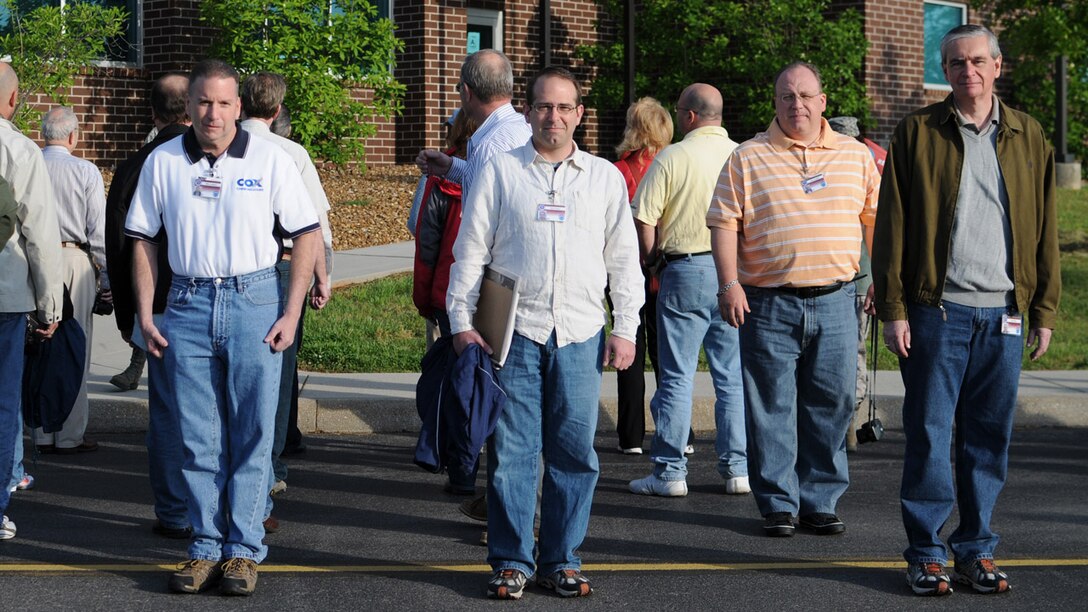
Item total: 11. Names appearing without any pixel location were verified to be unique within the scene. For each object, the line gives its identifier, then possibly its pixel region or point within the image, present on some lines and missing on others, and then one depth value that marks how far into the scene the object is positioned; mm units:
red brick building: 19078
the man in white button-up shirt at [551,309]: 5531
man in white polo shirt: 5656
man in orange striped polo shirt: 6594
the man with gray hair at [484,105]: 6465
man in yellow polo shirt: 7715
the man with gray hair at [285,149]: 7141
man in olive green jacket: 5668
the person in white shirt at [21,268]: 6465
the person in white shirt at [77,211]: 8320
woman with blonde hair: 8273
